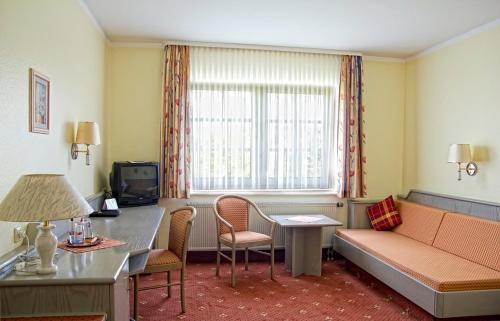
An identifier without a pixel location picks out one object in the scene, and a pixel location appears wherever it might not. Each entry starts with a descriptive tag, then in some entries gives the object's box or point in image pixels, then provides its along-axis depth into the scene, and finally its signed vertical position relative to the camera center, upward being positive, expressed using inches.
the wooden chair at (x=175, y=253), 118.4 -33.8
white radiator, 181.6 -32.5
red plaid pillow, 179.2 -28.8
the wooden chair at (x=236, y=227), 154.9 -32.3
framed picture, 89.5 +12.8
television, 156.4 -12.3
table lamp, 63.4 -8.9
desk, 66.9 -24.9
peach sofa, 110.4 -36.7
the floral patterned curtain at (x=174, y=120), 174.6 +16.0
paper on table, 168.2 -29.1
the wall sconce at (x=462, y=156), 147.8 +0.2
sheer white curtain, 181.9 +18.2
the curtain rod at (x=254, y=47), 175.0 +52.4
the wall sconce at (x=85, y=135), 123.8 +6.2
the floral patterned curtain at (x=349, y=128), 188.2 +14.0
